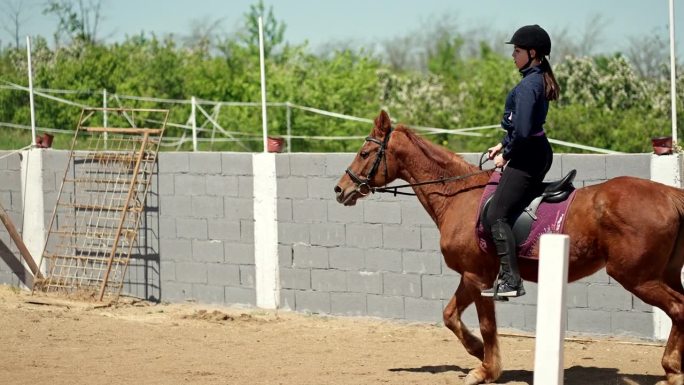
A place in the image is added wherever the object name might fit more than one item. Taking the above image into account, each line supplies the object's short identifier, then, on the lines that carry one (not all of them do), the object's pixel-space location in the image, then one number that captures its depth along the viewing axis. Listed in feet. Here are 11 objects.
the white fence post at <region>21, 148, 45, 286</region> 44.55
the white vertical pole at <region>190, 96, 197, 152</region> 46.46
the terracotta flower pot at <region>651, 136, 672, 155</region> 30.14
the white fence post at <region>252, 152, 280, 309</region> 38.29
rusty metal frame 41.19
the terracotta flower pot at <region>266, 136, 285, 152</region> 38.42
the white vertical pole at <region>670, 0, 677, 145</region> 29.84
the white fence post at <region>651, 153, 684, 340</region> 29.96
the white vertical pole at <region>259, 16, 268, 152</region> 38.19
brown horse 24.17
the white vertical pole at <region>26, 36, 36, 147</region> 44.77
